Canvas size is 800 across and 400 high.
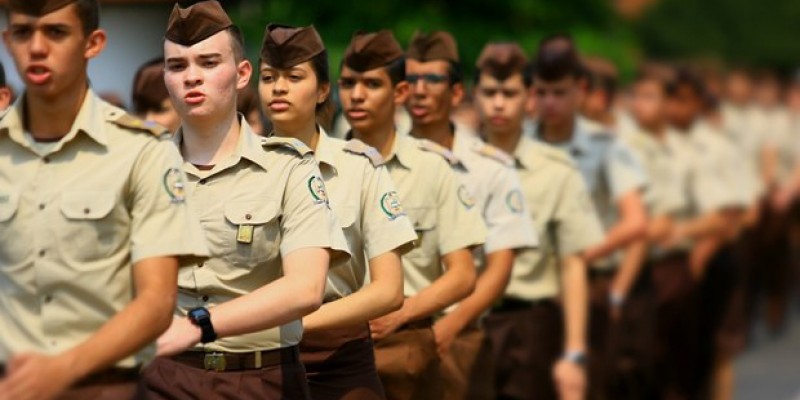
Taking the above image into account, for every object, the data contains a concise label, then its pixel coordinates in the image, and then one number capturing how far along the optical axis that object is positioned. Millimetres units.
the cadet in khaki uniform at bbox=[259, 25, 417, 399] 13580
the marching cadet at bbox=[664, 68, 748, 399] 26279
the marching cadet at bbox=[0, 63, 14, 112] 13914
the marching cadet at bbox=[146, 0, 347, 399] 11718
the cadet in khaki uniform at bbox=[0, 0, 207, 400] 9715
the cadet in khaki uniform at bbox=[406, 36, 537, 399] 16425
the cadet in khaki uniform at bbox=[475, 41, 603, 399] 18534
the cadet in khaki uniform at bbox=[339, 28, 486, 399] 14942
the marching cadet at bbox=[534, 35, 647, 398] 20684
